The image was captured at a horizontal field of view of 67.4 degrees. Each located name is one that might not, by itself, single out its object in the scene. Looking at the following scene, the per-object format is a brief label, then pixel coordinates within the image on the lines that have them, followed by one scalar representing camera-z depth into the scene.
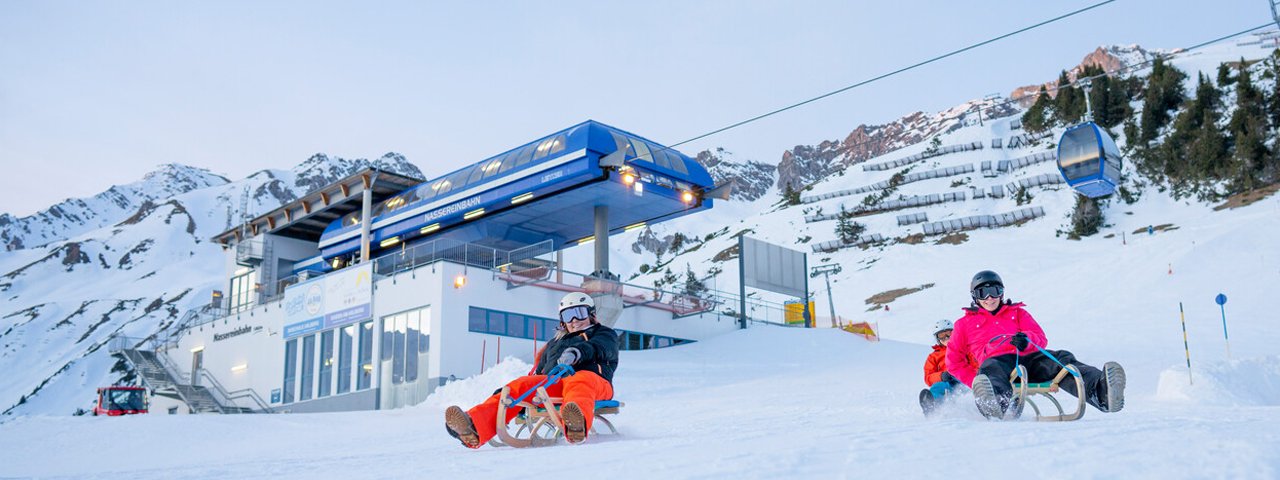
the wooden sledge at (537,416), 7.72
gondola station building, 26.09
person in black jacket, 7.64
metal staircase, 34.91
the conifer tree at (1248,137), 48.03
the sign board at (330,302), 28.14
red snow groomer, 31.45
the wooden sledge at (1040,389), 7.32
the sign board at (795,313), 34.67
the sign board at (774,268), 32.00
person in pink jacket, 7.39
